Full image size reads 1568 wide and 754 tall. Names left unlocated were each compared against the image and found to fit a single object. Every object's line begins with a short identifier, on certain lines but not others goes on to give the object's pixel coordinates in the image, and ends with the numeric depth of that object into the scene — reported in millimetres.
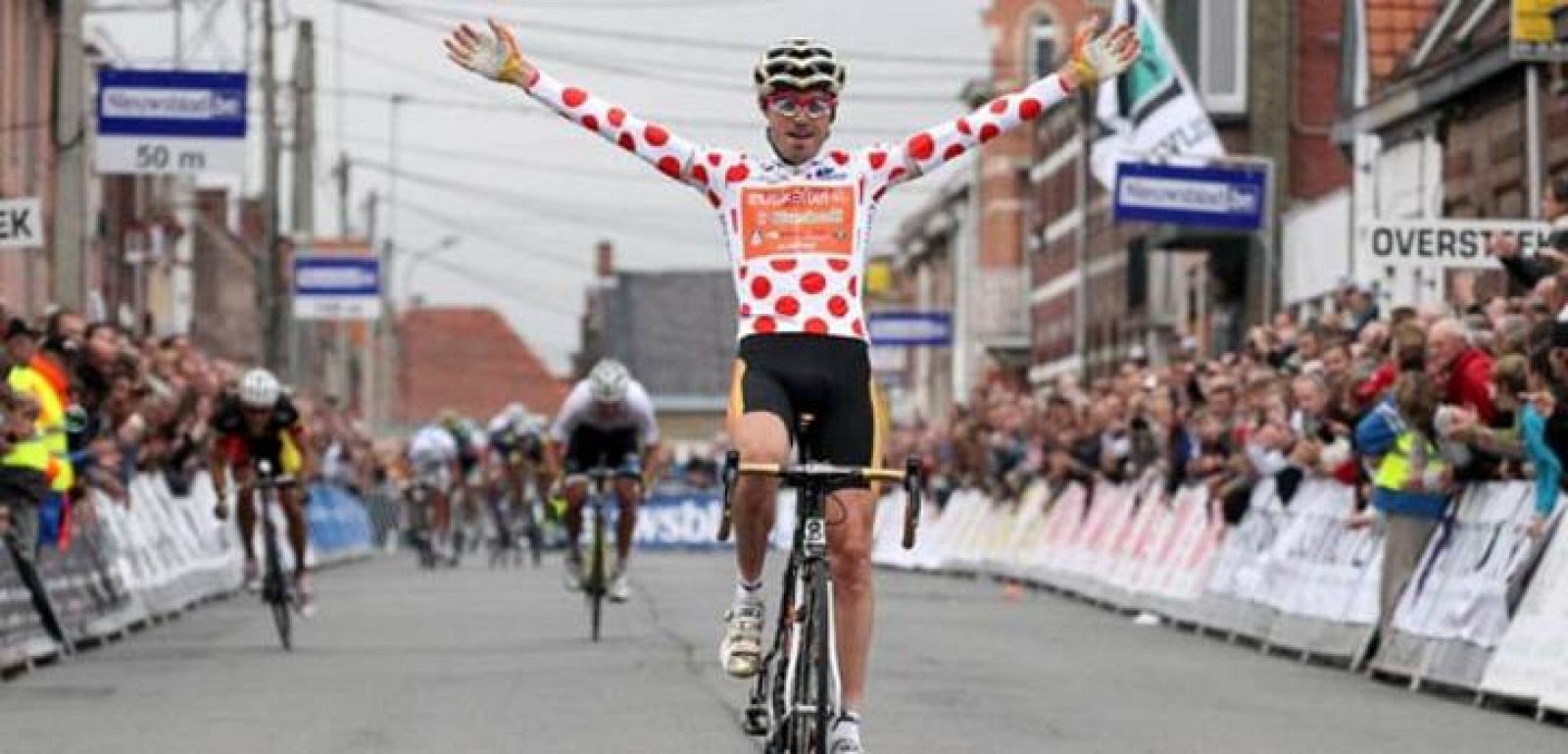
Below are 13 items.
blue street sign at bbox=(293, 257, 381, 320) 62125
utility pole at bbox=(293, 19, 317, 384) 61656
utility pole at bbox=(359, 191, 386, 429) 109812
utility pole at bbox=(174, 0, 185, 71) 55722
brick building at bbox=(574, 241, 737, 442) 163125
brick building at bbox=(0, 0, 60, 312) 47438
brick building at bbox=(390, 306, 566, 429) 187375
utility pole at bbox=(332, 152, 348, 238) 99875
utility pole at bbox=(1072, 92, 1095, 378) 75438
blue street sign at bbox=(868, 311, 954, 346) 78312
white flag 42375
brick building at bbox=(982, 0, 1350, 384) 59500
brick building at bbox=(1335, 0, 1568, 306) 38469
